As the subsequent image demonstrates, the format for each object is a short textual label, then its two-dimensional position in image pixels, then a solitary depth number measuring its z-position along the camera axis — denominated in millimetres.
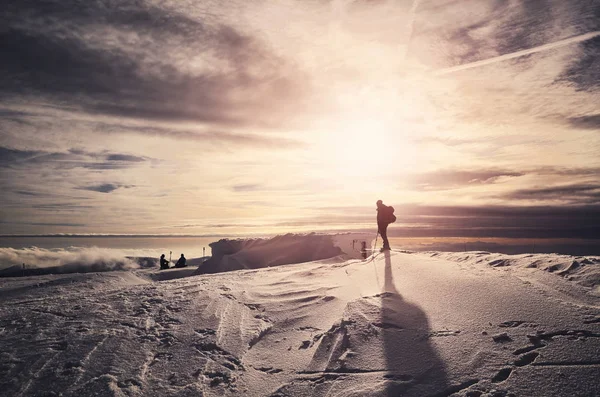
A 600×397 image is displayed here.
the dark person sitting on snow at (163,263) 30666
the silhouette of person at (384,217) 13250
